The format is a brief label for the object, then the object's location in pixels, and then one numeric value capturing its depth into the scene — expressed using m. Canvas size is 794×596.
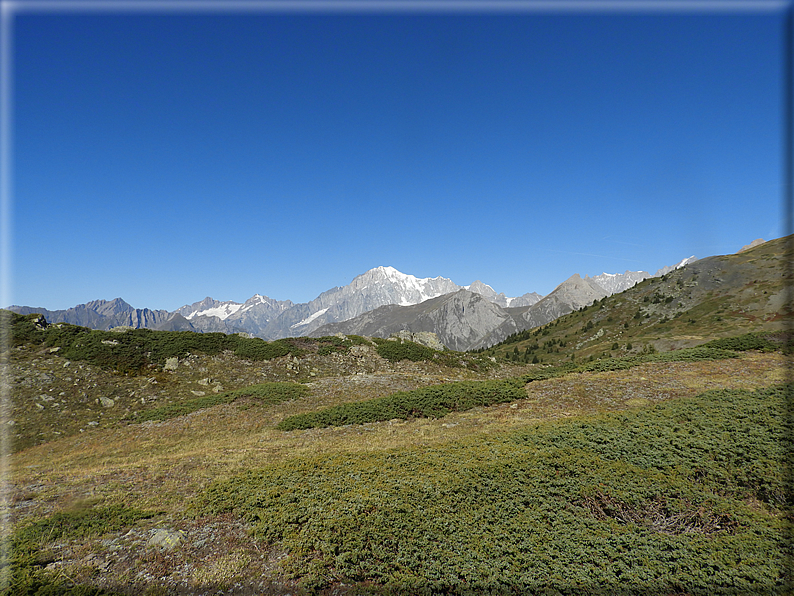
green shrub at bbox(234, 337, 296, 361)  44.94
